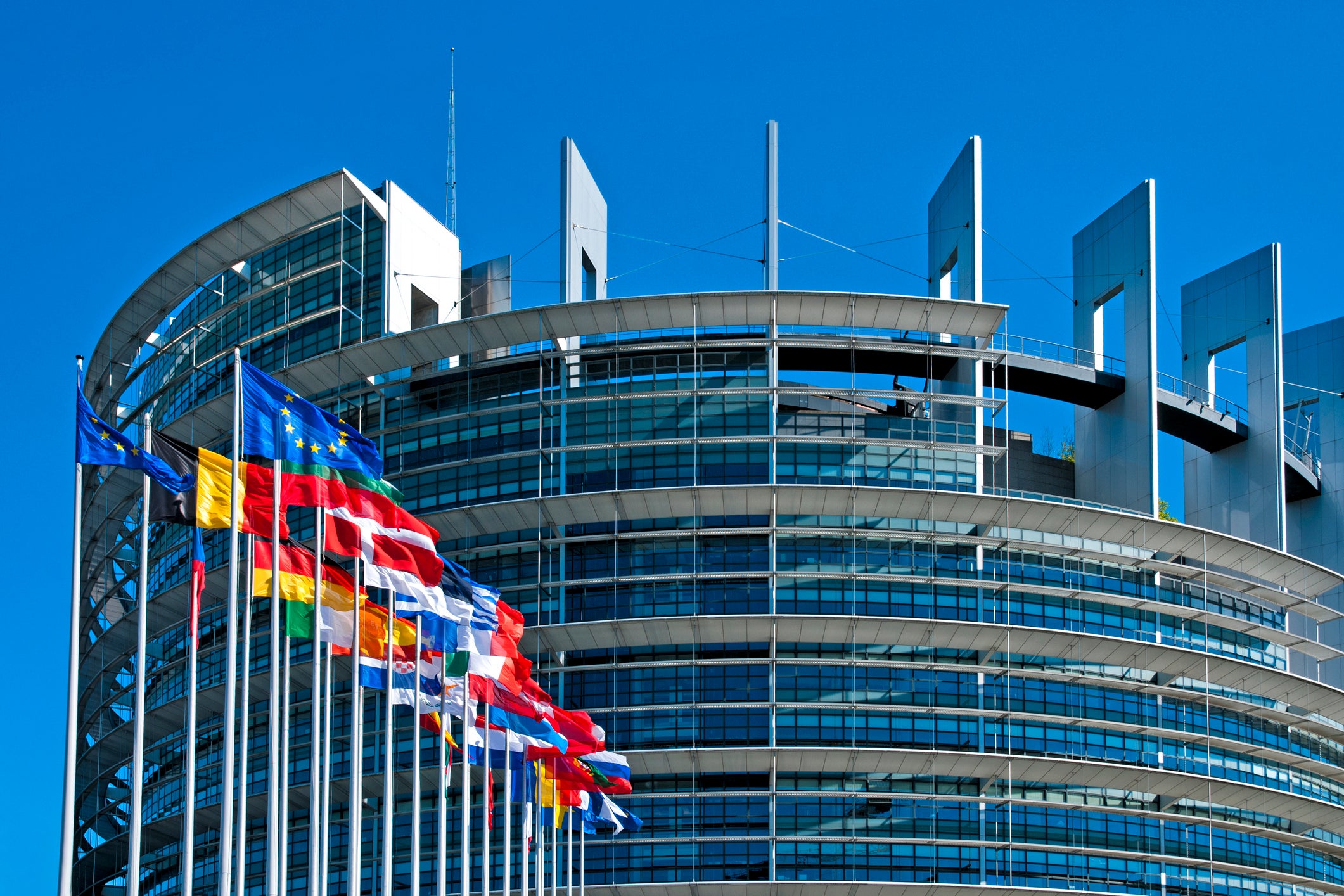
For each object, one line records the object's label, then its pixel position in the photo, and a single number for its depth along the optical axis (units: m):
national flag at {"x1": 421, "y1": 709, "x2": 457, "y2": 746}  49.90
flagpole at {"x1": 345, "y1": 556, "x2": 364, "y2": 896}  39.09
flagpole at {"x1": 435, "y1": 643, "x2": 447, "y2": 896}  45.62
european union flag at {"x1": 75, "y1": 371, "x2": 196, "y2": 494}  32.25
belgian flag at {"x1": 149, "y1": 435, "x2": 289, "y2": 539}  35.38
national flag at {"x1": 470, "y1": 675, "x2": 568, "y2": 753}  51.78
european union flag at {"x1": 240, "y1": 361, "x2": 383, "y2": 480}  36.69
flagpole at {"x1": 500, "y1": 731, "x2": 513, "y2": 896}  51.50
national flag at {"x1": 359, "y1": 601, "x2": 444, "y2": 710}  43.25
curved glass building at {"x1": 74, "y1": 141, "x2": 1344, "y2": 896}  73.44
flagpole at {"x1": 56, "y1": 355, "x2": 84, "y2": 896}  27.75
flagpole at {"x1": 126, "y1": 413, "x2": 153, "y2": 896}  29.61
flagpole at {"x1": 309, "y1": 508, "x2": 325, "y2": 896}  37.16
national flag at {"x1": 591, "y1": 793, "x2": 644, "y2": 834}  65.50
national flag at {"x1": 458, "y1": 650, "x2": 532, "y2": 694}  46.66
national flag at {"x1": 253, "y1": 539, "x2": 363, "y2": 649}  39.38
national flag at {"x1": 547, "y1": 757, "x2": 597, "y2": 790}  57.66
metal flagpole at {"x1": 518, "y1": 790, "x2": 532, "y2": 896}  54.08
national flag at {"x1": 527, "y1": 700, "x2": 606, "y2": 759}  53.81
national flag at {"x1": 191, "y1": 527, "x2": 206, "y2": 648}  35.09
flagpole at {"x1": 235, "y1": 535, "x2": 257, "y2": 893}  34.97
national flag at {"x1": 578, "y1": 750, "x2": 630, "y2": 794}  63.44
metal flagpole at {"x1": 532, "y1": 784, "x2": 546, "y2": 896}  57.95
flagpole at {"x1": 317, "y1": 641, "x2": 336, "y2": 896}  40.77
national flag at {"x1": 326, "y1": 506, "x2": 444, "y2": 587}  39.53
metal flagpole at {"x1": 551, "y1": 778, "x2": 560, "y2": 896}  58.81
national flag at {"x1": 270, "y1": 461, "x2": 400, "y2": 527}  37.69
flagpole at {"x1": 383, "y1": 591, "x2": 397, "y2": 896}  41.16
